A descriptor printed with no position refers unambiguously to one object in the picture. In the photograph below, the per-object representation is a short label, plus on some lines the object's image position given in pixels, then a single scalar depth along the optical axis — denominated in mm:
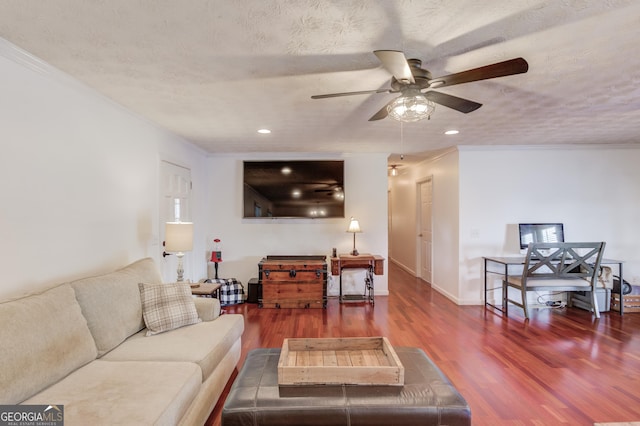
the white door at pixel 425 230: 5789
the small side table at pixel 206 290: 3016
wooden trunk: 4309
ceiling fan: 1544
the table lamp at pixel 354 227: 4590
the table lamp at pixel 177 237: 2973
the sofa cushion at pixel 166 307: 2260
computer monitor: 4316
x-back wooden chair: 3643
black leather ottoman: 1462
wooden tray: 1654
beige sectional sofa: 1368
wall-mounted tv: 4801
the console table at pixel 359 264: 4441
